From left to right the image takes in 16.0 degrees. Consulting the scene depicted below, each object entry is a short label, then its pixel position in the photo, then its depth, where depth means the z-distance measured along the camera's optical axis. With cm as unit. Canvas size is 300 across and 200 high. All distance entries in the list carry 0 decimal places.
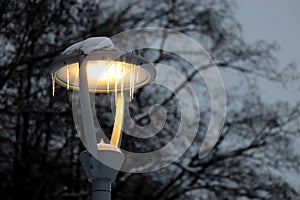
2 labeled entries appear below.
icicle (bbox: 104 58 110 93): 638
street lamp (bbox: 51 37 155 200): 617
